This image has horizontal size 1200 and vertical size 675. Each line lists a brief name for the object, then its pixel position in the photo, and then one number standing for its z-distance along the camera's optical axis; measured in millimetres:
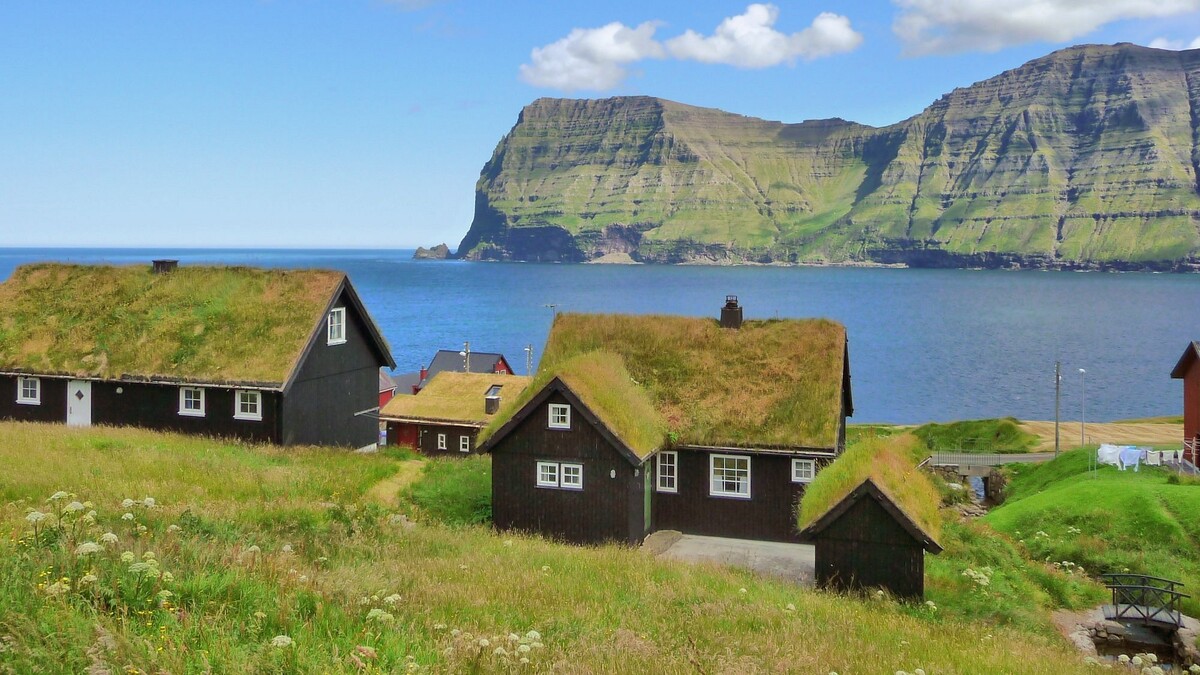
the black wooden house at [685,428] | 26594
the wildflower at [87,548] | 8328
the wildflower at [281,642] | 7324
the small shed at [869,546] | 21516
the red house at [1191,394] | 47969
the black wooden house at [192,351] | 32750
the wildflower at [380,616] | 8696
